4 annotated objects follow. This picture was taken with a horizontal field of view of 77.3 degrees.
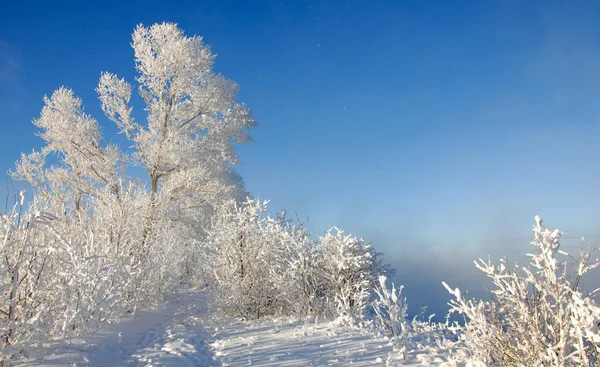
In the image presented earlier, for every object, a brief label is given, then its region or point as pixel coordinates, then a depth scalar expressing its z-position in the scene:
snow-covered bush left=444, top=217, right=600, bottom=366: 3.04
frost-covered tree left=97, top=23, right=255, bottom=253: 12.48
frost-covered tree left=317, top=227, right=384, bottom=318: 7.35
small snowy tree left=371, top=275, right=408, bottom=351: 4.98
